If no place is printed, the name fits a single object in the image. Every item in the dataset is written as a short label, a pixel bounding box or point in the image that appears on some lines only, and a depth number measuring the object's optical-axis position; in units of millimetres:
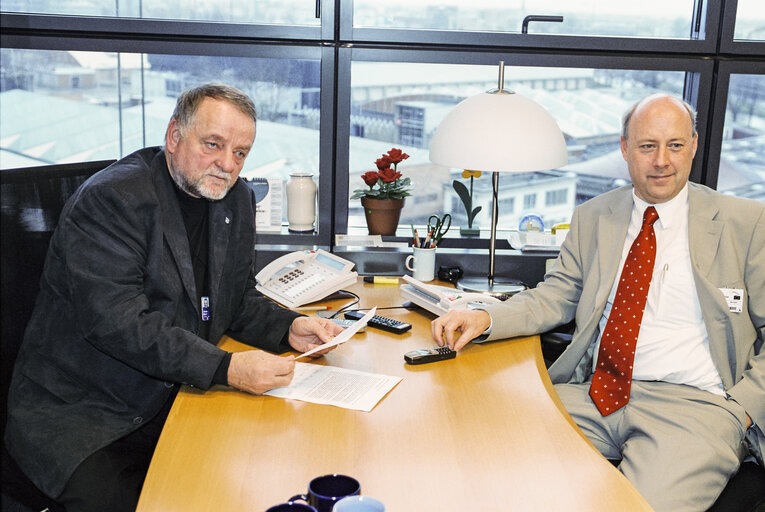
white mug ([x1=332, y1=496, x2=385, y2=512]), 1057
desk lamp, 2357
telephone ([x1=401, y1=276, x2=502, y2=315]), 2297
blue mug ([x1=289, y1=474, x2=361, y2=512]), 1131
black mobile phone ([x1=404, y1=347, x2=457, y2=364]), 1923
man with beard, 1708
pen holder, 2730
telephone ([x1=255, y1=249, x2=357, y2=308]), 2451
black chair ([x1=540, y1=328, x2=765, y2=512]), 1796
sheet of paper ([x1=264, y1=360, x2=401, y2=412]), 1660
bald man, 1968
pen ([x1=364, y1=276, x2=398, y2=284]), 2732
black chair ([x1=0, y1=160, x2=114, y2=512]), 1756
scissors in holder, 2785
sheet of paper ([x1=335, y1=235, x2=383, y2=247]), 2936
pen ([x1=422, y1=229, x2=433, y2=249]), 2720
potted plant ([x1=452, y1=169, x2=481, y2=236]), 3094
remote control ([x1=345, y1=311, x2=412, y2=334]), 2176
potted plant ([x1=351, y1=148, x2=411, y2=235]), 2912
